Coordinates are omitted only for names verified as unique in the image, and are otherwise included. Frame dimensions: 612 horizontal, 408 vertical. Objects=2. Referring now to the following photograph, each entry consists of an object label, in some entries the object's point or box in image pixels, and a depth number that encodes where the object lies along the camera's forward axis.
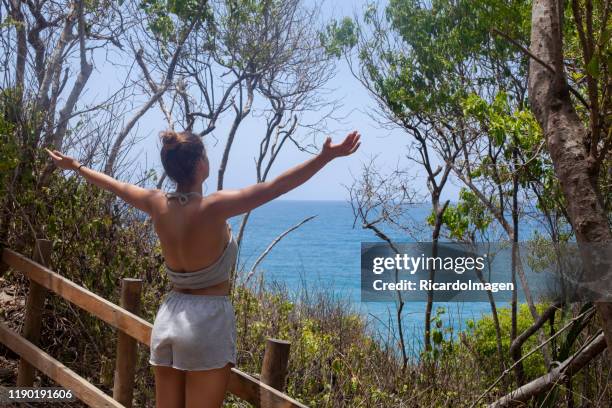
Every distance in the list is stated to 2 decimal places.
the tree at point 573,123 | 2.18
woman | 2.32
